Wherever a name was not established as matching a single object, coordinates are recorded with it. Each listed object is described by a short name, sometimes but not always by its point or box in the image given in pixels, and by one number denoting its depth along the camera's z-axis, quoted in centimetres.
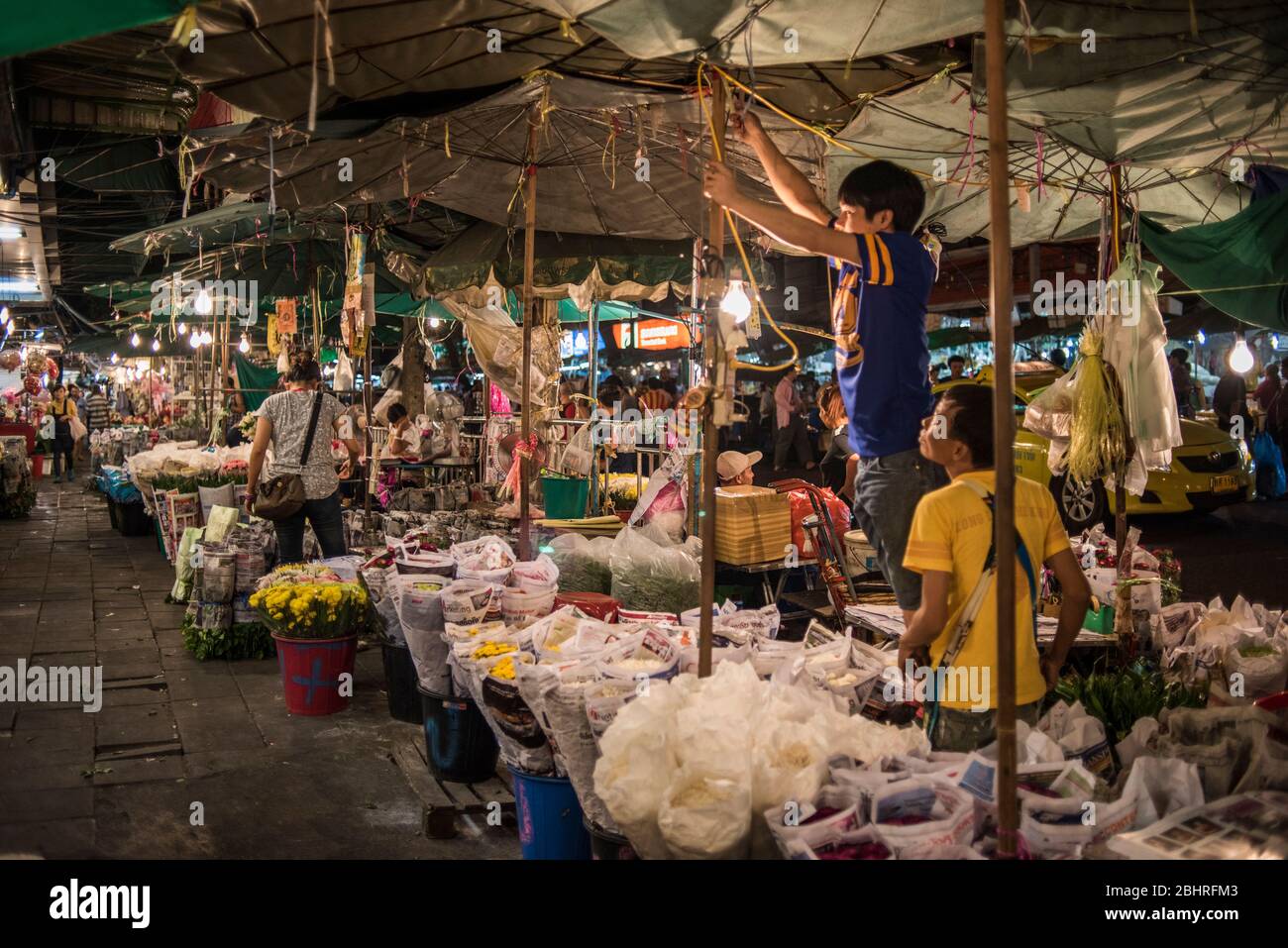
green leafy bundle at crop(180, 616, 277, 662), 763
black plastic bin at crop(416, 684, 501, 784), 505
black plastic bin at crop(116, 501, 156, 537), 1431
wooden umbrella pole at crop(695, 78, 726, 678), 362
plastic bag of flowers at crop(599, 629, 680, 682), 380
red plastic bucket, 622
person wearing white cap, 782
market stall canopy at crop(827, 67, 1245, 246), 519
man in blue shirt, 339
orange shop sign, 2252
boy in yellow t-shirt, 315
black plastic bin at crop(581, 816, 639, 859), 338
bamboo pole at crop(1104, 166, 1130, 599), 535
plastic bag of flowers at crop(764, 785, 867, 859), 272
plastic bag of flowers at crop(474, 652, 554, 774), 384
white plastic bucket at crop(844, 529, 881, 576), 712
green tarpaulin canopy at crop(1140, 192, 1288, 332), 527
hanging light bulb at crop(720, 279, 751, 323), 397
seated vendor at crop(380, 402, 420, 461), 1278
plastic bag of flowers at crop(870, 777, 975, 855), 268
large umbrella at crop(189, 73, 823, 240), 565
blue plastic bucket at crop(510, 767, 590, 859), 386
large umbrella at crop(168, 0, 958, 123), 391
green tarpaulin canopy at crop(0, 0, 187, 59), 263
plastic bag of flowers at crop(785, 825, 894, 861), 271
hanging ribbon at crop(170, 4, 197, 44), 275
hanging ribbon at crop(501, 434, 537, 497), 932
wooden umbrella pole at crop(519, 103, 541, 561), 606
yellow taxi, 1162
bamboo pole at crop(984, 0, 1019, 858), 250
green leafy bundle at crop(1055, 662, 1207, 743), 419
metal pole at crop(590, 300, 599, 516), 1081
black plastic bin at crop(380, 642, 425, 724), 608
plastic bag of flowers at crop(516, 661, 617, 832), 353
